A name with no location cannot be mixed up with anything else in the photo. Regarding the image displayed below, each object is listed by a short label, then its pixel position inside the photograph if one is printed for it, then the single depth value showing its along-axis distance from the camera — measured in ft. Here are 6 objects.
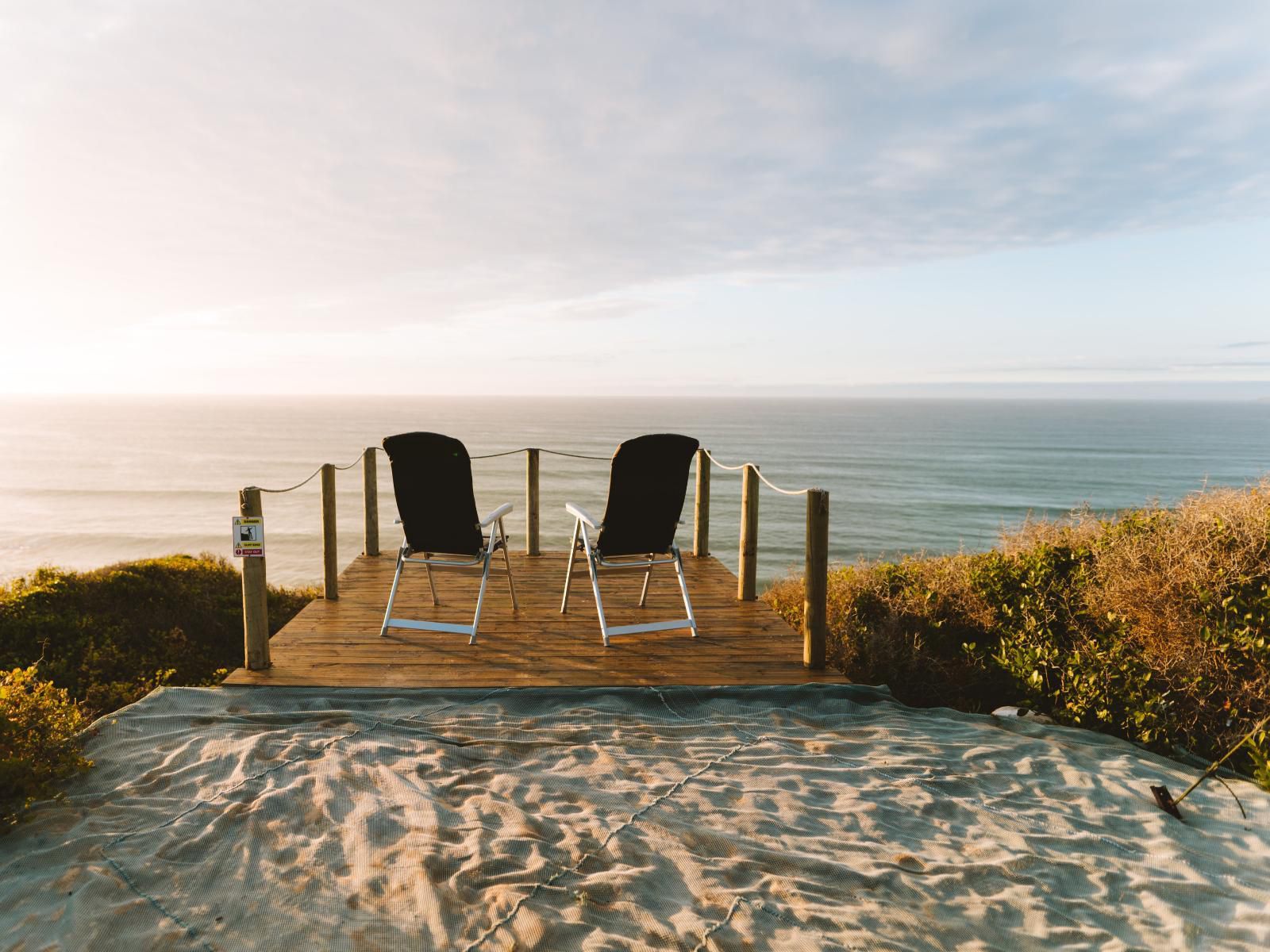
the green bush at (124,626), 18.25
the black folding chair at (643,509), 13.91
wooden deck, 12.17
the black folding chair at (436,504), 13.70
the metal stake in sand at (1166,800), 8.25
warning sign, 11.82
